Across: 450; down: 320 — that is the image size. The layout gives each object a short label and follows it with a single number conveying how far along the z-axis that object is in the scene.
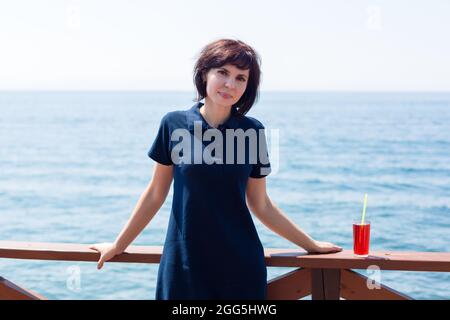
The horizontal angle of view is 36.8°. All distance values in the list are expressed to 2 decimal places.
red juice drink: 2.12
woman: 2.00
